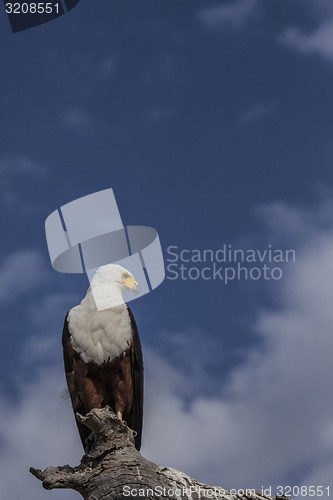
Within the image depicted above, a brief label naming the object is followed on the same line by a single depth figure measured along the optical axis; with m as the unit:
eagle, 18.95
